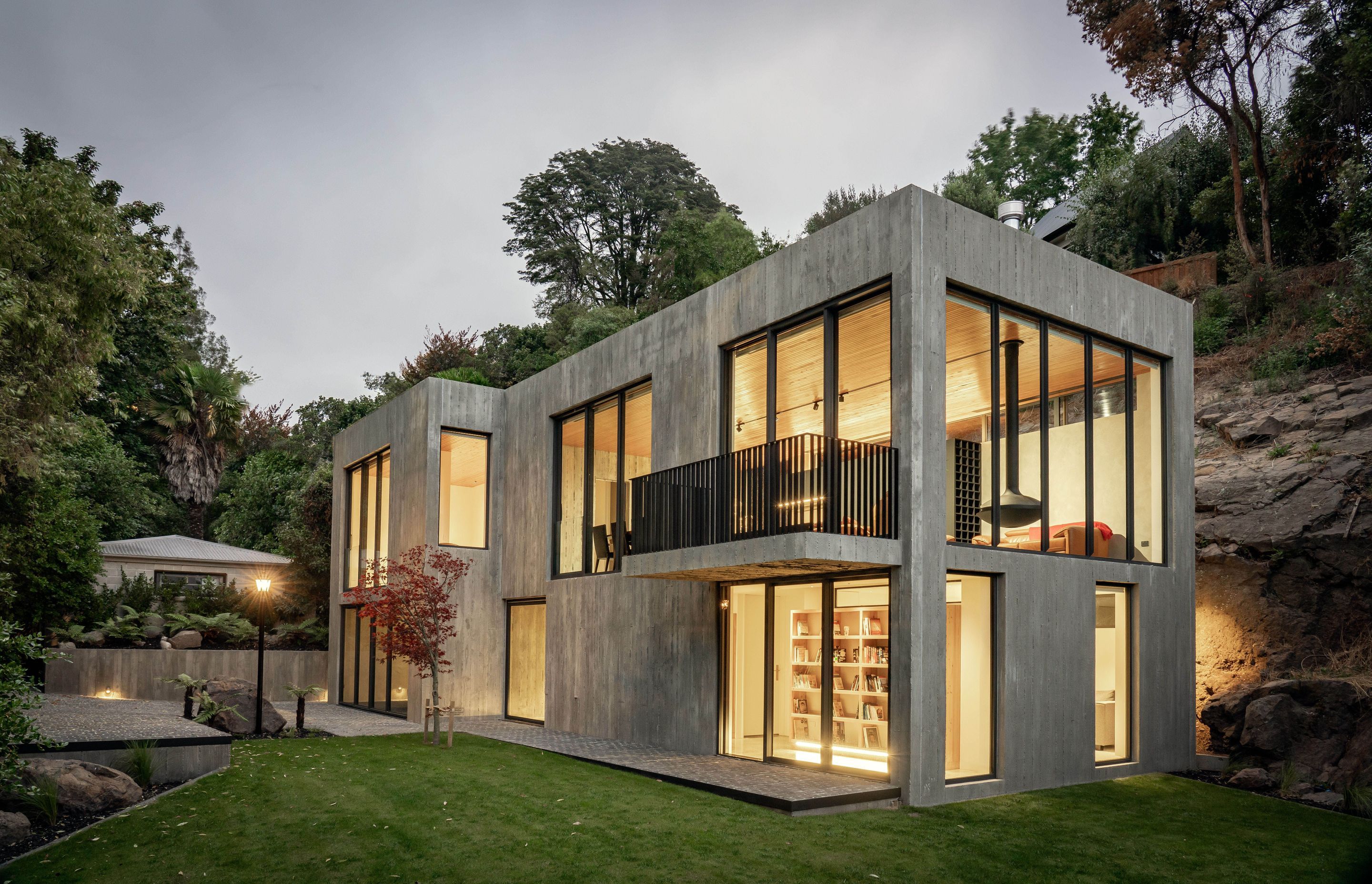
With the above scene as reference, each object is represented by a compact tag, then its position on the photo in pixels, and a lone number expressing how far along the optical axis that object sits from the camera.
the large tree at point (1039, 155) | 33.25
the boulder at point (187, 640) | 18.52
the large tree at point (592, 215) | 36.91
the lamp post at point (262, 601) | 12.30
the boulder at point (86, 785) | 7.82
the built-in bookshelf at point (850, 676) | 9.01
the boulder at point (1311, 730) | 9.96
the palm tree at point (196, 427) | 27.81
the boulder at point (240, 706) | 12.18
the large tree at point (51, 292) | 11.48
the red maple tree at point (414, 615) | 11.56
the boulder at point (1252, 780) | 9.95
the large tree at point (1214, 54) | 20.91
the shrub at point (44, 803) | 7.52
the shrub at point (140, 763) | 8.72
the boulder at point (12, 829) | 7.14
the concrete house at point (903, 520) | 8.72
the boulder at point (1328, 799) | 9.24
